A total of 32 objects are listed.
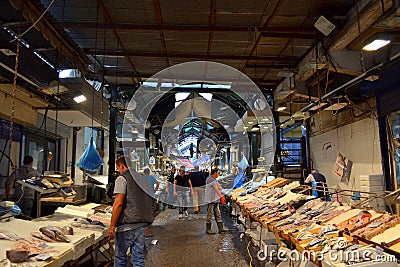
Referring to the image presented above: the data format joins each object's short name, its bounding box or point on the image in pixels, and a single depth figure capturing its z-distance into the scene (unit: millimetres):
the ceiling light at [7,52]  3226
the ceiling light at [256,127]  9609
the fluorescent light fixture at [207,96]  9316
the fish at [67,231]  3224
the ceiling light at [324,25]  4672
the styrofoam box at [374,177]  5371
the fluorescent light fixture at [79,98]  5462
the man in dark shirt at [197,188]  11172
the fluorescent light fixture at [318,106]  5560
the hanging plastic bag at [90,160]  5656
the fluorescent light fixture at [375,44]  3470
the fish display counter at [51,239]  2414
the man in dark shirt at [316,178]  7256
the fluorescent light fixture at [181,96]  9547
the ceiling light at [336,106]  5227
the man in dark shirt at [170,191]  12518
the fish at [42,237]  2975
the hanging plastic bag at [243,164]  11109
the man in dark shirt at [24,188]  4727
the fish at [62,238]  3016
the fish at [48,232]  3025
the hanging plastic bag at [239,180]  10883
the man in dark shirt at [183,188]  11156
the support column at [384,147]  5152
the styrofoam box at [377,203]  5438
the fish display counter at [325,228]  2256
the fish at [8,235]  2893
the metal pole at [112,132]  8586
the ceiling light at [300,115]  6094
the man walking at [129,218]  3496
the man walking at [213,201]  7384
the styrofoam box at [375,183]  5367
